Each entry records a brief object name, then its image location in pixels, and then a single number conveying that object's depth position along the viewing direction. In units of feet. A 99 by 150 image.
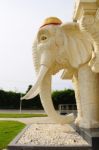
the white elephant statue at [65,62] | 20.25
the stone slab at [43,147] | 15.07
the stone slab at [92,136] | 15.89
